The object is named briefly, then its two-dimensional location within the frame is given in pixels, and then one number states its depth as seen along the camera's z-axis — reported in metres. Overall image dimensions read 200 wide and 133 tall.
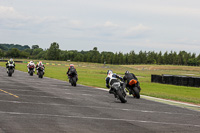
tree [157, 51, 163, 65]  186.50
